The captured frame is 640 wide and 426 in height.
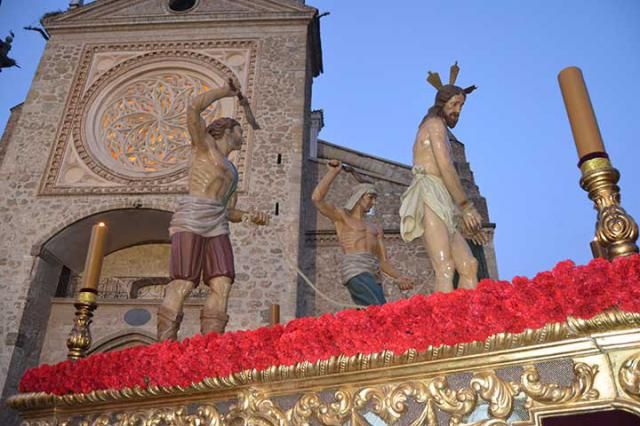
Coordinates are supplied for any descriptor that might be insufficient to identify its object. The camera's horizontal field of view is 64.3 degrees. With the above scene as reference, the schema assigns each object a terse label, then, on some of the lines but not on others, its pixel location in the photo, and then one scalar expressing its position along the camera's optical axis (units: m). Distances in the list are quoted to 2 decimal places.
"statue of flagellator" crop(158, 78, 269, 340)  3.22
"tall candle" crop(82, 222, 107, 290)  2.93
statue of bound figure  3.01
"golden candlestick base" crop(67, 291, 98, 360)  2.76
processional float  1.42
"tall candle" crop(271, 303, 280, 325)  3.80
